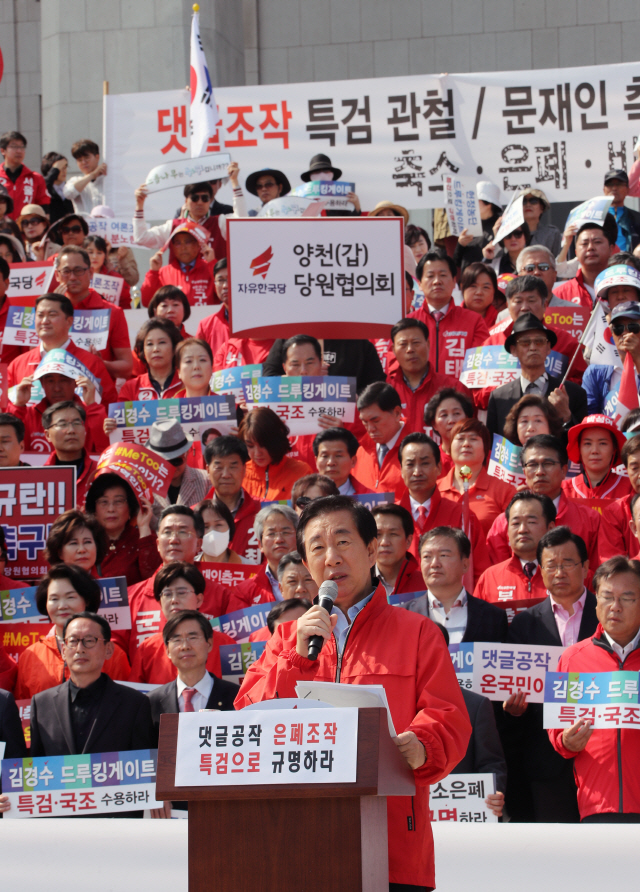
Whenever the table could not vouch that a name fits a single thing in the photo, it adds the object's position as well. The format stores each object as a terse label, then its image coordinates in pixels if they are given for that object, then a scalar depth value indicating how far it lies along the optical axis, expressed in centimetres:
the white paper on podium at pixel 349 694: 511
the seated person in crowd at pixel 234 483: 1303
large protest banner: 2205
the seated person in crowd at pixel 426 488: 1253
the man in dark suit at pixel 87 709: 987
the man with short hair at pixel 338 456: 1312
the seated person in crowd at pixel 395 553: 1129
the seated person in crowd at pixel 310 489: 1215
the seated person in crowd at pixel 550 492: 1189
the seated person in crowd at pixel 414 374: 1495
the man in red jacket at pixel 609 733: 916
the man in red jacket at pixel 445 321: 1636
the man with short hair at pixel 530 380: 1421
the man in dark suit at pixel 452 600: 1047
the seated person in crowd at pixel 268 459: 1372
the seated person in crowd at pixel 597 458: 1270
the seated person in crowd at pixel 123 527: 1262
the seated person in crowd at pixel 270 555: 1166
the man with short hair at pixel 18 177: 2359
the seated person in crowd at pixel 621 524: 1176
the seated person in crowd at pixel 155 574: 1145
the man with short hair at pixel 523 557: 1132
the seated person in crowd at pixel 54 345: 1578
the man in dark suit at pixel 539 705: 982
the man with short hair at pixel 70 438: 1368
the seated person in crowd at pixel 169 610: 1079
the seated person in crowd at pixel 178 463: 1348
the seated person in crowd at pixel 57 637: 1071
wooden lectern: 485
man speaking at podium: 568
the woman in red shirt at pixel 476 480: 1278
